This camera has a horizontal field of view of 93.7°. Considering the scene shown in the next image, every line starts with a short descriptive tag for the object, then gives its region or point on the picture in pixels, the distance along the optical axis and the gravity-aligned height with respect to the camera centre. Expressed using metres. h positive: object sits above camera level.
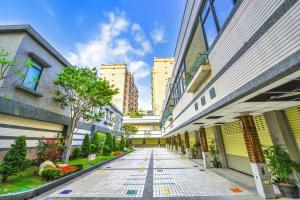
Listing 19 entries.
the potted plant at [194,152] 12.43 -0.61
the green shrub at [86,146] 12.35 +0.05
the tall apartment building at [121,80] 41.35 +19.81
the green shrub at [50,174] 5.50 -1.00
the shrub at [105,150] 14.38 -0.36
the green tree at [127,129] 29.22 +3.41
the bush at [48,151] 7.10 -0.19
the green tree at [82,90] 8.29 +3.33
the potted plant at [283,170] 3.87 -0.73
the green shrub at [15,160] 4.91 -0.41
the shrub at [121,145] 19.97 +0.07
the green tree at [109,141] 16.43 +0.59
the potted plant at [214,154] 8.43 -0.57
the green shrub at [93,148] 13.25 -0.14
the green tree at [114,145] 17.96 +0.08
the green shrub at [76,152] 11.37 -0.41
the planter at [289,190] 3.83 -1.24
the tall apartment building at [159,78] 44.47 +20.69
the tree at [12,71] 6.21 +3.26
